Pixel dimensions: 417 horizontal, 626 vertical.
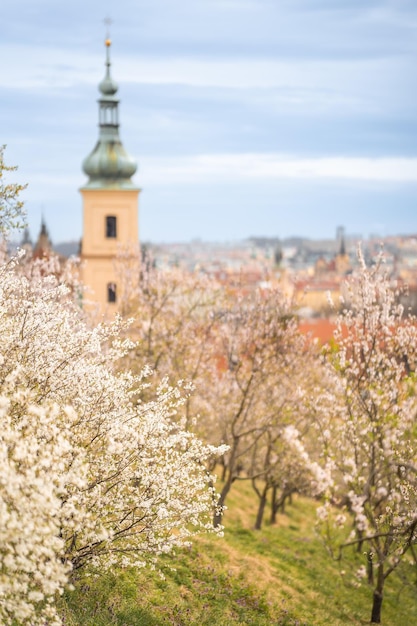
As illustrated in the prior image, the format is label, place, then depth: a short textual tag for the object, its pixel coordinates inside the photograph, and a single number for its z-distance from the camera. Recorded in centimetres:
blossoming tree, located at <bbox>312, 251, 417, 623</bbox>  1688
